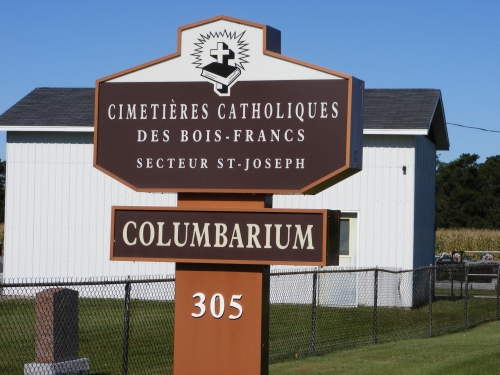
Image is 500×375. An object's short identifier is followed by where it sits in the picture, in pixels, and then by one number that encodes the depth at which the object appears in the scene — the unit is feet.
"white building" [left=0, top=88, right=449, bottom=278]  68.23
